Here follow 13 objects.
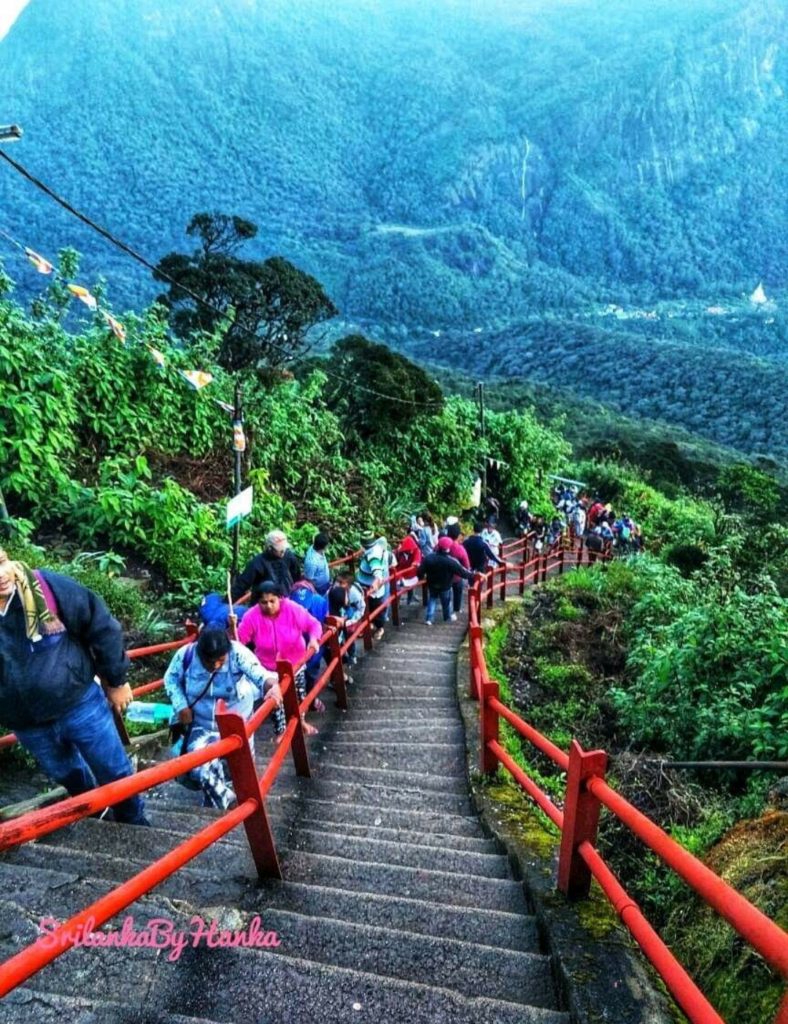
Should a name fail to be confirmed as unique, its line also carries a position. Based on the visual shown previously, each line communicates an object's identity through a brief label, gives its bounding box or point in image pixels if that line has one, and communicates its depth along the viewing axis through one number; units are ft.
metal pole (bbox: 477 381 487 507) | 61.62
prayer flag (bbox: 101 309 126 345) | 25.44
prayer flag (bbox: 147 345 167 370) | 27.45
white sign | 18.71
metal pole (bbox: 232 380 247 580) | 23.30
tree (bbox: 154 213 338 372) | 56.65
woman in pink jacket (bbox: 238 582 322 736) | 14.76
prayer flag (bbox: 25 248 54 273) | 20.66
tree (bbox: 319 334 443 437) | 52.34
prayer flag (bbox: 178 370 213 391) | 25.48
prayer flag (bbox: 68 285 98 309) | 24.73
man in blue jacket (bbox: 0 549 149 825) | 8.54
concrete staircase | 6.06
